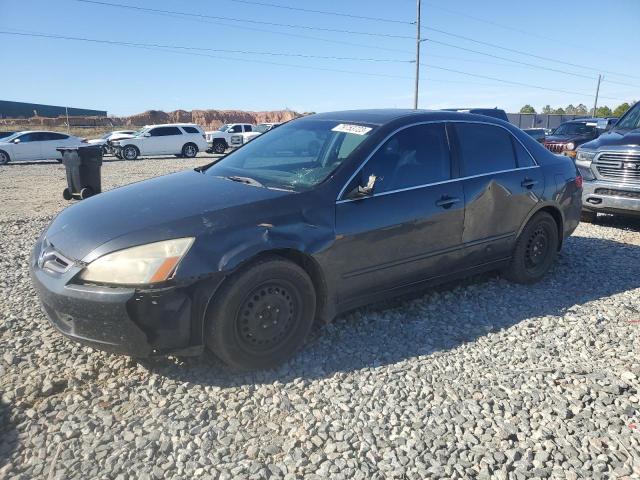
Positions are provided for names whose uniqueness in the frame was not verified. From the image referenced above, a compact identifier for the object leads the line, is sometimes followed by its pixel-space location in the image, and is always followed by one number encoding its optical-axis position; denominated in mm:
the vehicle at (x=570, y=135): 15577
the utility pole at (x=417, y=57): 34562
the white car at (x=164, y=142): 22688
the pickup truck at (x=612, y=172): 6707
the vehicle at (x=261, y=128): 29516
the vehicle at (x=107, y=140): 23438
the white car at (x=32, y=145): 20344
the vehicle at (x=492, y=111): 12517
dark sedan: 2762
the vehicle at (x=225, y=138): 27484
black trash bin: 9430
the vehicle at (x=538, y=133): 17142
